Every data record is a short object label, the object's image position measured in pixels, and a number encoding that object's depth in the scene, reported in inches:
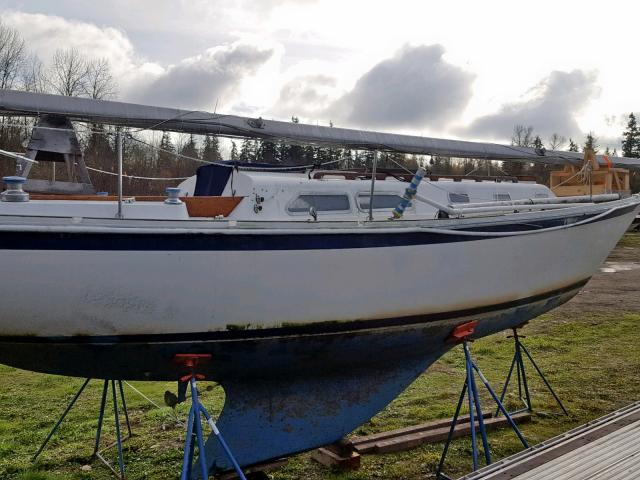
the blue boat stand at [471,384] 213.5
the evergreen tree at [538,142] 1272.1
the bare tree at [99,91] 843.3
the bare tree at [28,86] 756.5
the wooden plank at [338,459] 235.8
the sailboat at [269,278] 154.7
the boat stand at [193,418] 169.2
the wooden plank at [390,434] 252.1
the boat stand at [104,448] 232.4
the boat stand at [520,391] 292.7
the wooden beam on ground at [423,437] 252.8
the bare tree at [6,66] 963.3
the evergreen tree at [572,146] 1908.2
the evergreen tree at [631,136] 1870.1
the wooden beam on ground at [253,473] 214.7
